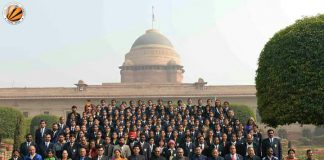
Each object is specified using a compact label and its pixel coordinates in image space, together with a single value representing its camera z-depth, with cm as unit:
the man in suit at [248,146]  1127
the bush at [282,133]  4312
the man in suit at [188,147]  1149
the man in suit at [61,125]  1254
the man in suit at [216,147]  1141
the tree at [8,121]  3531
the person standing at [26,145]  1105
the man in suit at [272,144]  1132
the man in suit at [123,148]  1111
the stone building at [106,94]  4525
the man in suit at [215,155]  1043
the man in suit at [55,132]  1224
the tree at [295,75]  1493
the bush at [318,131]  4288
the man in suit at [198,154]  1070
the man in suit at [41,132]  1212
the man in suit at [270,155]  1047
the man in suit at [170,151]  1118
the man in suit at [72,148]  1127
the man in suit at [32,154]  1023
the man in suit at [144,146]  1148
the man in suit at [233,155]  1061
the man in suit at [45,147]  1125
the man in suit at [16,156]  1059
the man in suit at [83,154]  1054
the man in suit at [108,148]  1119
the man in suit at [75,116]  1363
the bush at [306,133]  4322
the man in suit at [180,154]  1041
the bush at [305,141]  3900
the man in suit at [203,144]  1149
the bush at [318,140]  3891
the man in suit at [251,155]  1041
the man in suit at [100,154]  1053
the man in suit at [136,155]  1069
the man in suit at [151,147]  1155
